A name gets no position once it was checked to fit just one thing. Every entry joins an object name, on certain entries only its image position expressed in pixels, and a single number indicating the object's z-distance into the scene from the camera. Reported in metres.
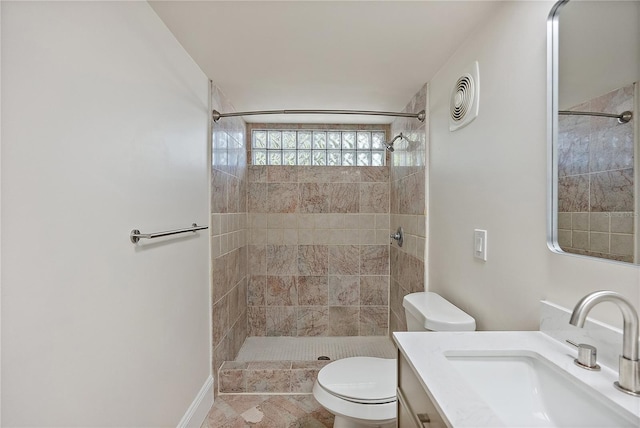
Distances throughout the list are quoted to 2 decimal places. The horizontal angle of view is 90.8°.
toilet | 1.38
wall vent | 1.42
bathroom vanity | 0.64
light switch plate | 1.35
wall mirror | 0.75
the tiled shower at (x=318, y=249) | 3.09
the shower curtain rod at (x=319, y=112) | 1.92
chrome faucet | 0.65
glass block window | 3.13
